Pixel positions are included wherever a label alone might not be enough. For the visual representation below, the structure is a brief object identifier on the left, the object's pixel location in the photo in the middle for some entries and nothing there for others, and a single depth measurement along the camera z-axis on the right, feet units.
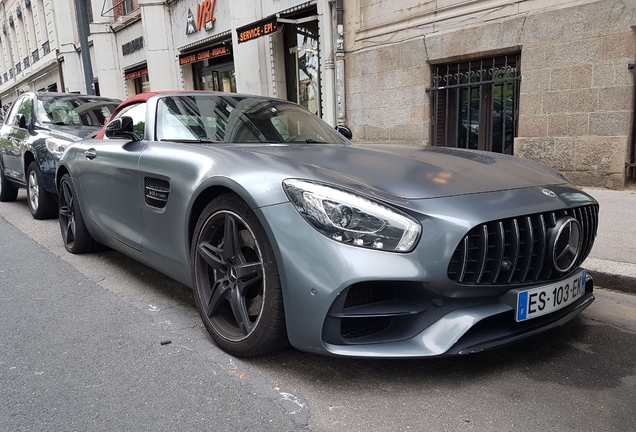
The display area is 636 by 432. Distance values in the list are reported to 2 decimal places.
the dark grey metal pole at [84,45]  40.16
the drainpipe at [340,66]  32.50
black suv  19.66
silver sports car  6.79
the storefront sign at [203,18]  46.68
